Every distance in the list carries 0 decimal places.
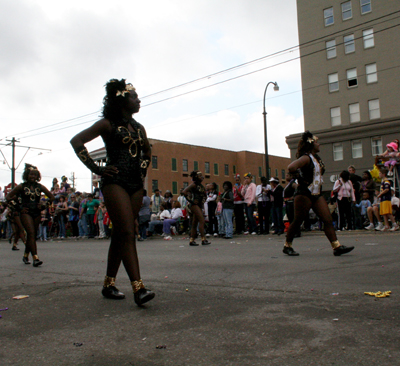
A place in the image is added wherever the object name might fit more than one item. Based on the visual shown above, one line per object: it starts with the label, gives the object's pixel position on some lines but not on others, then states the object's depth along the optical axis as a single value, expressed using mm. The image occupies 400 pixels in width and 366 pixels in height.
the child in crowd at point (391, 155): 13066
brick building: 60750
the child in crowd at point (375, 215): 12977
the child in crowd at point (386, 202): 12273
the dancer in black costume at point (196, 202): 11695
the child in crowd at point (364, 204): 14297
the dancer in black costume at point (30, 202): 7930
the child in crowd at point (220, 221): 15219
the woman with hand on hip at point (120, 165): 4070
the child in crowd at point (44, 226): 18788
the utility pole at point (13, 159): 38406
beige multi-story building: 39688
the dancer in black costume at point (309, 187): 7082
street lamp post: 27789
